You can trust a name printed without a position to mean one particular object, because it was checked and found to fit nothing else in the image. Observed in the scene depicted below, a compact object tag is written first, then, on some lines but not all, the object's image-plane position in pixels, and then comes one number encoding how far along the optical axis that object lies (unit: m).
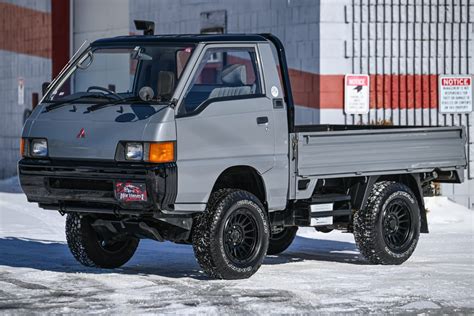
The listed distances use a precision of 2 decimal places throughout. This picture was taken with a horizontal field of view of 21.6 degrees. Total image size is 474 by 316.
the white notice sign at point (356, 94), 20.66
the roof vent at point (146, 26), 12.83
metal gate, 20.69
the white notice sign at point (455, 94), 21.16
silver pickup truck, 11.22
